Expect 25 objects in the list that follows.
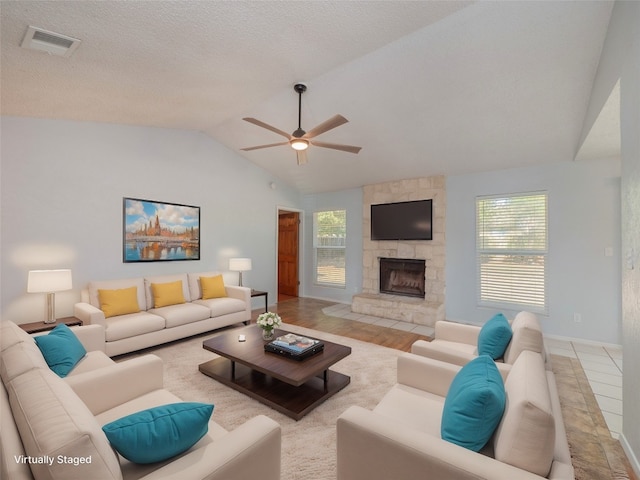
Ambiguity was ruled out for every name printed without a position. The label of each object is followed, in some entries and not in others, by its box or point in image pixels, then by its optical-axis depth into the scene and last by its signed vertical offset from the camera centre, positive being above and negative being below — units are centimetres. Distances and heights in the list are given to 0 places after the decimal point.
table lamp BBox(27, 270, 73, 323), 312 -45
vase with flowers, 308 -84
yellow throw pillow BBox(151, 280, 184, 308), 408 -72
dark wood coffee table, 241 -129
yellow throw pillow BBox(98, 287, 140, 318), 362 -75
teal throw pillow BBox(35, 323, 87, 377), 202 -77
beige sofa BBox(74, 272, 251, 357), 334 -93
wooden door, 731 -23
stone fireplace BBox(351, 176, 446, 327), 512 -44
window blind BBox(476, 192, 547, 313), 438 -9
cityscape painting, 427 +18
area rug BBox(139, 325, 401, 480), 189 -136
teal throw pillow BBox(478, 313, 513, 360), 217 -71
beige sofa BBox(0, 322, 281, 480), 90 -69
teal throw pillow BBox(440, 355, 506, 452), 123 -73
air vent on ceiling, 198 +142
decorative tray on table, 268 -98
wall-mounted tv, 531 +44
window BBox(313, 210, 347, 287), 665 -6
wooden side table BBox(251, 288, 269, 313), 503 -87
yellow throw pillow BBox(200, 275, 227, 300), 462 -71
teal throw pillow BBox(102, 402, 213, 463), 109 -73
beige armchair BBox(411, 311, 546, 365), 197 -83
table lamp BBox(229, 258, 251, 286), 518 -37
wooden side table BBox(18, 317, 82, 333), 308 -90
